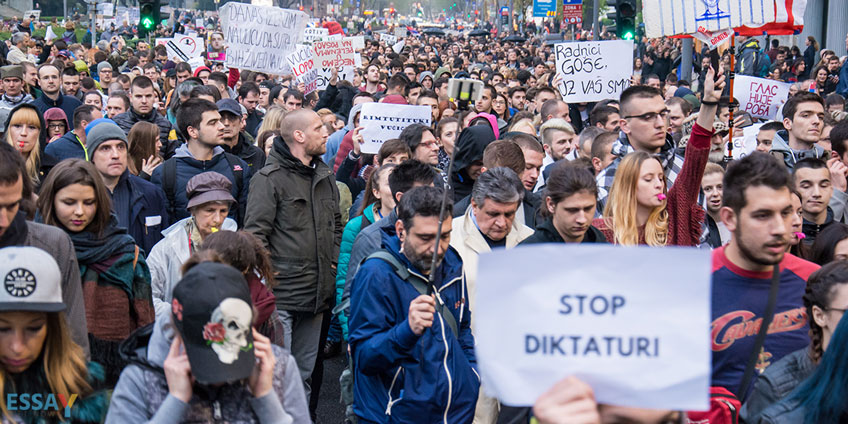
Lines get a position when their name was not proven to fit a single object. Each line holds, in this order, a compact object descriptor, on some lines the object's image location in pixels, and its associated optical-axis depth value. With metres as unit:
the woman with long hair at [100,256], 4.75
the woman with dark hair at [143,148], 7.86
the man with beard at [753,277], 3.77
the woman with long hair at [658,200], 5.42
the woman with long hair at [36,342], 3.26
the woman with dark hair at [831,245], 5.38
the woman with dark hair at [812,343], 3.49
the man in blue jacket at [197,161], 7.20
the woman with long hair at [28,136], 7.60
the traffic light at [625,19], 15.12
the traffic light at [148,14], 16.58
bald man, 6.43
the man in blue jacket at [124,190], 6.51
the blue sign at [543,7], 39.38
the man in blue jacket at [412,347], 4.40
